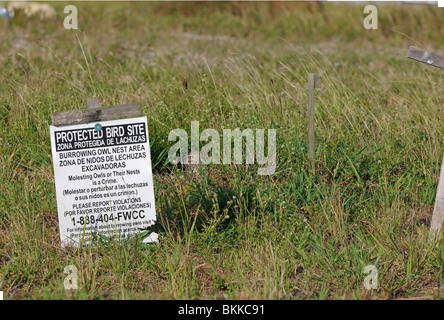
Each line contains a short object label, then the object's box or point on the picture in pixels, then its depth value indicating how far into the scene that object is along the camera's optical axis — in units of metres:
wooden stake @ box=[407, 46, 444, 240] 6.43
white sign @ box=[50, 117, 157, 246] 6.77
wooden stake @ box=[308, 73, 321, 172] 7.72
